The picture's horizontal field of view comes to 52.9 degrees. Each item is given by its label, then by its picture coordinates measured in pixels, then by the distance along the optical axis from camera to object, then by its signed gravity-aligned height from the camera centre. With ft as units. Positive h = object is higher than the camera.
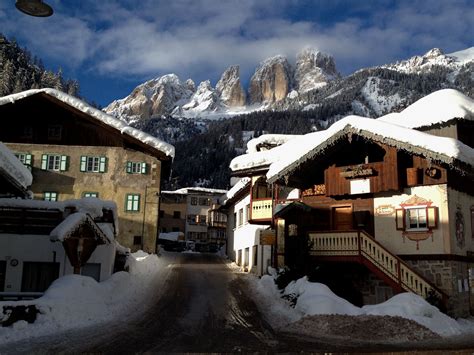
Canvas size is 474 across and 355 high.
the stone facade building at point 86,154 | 119.24 +22.51
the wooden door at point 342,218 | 75.97 +5.06
